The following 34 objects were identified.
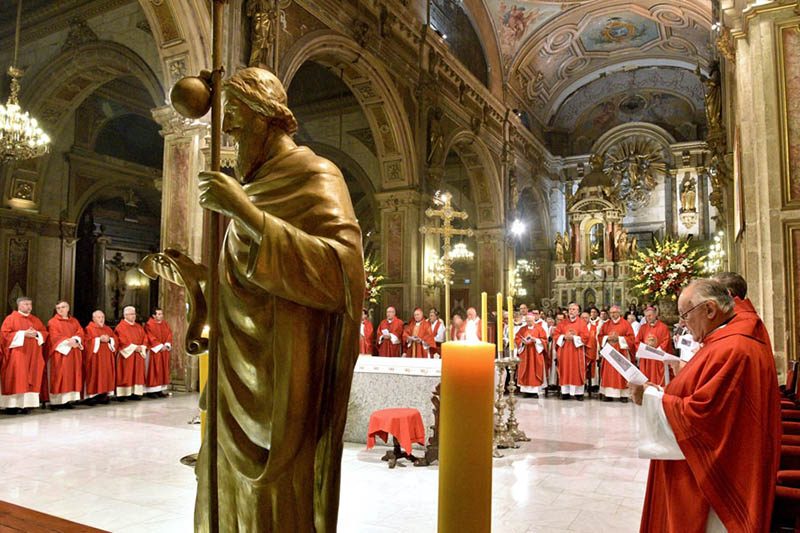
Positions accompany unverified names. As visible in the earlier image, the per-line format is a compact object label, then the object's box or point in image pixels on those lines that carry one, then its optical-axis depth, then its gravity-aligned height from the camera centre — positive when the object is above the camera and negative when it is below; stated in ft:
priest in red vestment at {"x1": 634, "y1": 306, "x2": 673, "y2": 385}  35.63 -1.60
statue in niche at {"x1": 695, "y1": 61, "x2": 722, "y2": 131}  44.04 +15.73
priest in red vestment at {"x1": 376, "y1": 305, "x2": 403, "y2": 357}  42.32 -1.68
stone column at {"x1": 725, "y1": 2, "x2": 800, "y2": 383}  20.97 +4.98
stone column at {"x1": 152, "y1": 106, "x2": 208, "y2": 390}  30.81 +5.36
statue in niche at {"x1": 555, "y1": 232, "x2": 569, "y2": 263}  80.59 +8.49
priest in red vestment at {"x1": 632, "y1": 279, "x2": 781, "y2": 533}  7.52 -1.60
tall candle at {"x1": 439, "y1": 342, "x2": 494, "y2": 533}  4.45 -0.97
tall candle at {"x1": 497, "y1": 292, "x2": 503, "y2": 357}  18.53 -0.55
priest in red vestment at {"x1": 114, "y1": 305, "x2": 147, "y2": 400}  32.35 -2.80
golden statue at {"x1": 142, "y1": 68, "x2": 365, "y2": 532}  5.34 -0.15
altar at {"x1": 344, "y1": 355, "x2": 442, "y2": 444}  21.27 -2.80
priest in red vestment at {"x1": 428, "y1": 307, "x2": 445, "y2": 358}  40.75 -1.23
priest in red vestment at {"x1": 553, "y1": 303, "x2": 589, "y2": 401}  37.76 -3.19
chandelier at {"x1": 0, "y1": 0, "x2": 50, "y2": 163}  31.71 +9.62
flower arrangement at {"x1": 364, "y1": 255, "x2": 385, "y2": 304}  41.42 +1.86
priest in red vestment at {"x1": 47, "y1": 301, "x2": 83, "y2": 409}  29.86 -2.48
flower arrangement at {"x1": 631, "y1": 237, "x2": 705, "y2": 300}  43.60 +2.86
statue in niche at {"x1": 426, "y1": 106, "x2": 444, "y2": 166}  49.80 +14.64
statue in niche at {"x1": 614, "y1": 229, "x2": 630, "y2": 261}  76.95 +8.71
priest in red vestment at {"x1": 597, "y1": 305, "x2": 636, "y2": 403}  36.14 -2.03
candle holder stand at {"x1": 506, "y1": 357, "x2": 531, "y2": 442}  23.07 -4.46
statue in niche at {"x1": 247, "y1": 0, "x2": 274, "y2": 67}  31.17 +14.57
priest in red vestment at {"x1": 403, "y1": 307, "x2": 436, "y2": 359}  40.81 -1.89
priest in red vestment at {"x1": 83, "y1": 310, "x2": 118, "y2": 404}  31.22 -2.86
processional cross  20.33 +3.04
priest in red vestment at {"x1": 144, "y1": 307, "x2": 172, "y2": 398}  33.27 -2.53
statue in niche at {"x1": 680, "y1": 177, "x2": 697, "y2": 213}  79.92 +15.53
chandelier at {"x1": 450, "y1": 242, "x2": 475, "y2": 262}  48.27 +5.15
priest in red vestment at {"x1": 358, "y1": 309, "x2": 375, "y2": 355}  39.59 -1.72
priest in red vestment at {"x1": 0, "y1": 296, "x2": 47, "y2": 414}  28.27 -2.44
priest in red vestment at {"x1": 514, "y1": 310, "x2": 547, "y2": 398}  37.63 -2.86
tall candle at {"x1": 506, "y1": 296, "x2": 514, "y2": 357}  20.83 -0.31
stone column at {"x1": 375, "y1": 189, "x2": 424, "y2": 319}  46.96 +4.99
